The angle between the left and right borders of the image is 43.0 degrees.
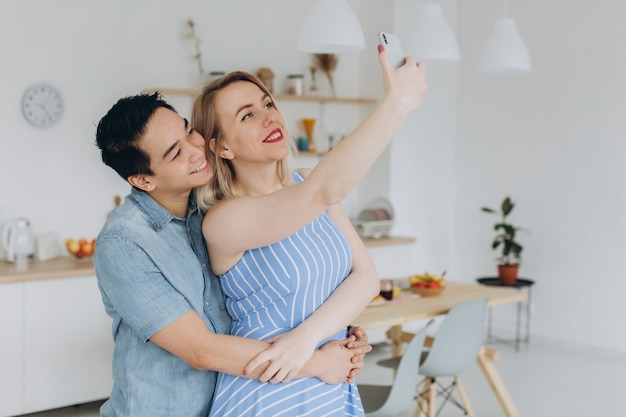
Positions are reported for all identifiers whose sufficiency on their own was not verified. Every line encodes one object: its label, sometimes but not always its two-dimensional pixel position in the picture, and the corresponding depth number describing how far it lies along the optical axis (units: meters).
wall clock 4.77
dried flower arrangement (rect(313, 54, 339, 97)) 5.99
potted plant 5.93
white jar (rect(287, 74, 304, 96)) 5.82
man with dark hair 1.51
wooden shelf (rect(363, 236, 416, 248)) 5.70
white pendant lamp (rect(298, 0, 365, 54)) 3.49
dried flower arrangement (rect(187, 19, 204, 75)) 5.38
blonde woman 1.56
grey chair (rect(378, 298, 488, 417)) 3.51
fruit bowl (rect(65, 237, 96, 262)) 4.57
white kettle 4.49
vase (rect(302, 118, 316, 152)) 5.93
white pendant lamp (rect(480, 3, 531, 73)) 4.28
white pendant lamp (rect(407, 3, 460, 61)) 3.93
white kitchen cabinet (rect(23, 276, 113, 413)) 4.21
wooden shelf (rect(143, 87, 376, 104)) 5.18
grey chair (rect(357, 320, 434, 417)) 3.09
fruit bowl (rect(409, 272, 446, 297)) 4.08
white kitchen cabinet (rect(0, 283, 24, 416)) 4.11
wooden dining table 3.57
